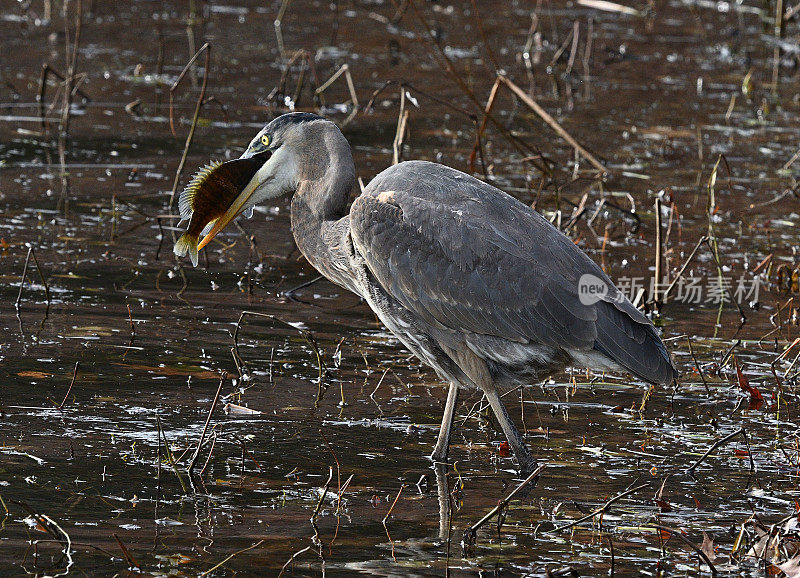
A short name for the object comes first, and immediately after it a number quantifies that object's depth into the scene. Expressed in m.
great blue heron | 11.97
